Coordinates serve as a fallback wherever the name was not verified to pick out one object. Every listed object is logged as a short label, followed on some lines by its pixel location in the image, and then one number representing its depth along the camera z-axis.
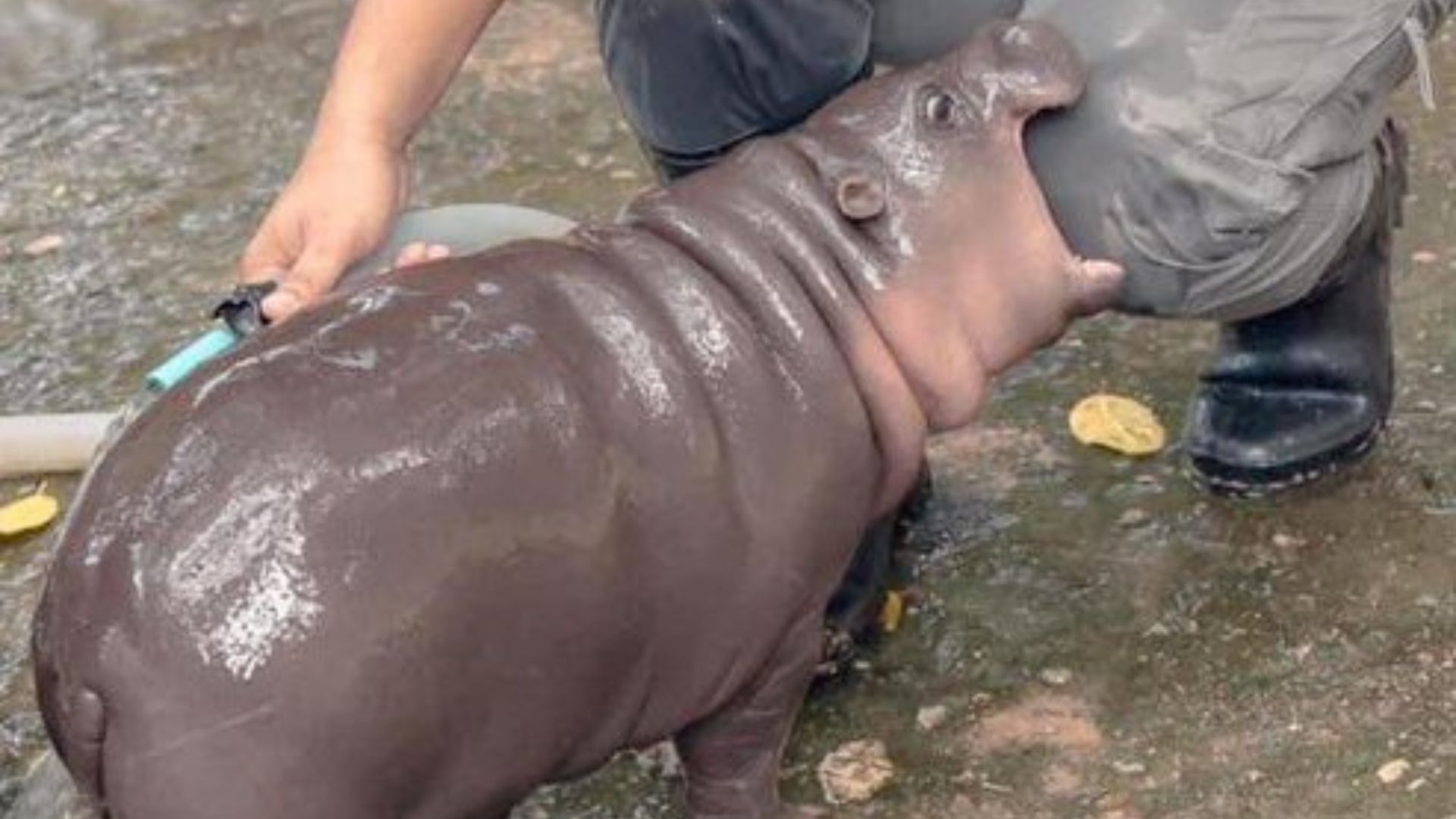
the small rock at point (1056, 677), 2.34
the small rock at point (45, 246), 3.27
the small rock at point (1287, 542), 2.48
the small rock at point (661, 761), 2.26
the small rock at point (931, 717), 2.31
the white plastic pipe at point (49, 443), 2.75
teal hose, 1.96
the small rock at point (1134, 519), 2.53
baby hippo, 1.68
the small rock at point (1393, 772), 2.17
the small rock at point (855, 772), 2.24
